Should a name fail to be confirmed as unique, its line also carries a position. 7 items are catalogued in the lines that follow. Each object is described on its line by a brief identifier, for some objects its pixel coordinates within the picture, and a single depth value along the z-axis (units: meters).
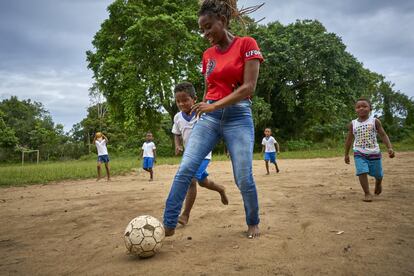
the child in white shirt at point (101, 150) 11.54
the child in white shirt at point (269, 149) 11.11
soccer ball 2.97
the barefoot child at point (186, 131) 4.21
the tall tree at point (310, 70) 22.64
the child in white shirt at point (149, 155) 11.18
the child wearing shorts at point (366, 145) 5.44
